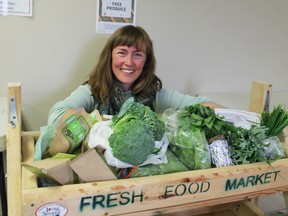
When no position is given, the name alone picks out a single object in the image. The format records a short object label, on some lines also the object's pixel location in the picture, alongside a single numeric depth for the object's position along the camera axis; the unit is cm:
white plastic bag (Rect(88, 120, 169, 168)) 78
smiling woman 139
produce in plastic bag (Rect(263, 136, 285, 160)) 94
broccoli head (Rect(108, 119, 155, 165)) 76
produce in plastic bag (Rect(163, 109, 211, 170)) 86
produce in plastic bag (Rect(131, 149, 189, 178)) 80
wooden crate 68
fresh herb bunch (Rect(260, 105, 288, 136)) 98
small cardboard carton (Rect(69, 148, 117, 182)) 73
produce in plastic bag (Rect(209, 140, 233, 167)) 88
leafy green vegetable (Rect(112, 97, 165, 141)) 85
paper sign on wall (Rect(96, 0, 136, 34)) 157
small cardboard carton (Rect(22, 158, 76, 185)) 70
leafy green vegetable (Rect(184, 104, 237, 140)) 90
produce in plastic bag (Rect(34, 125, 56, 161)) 83
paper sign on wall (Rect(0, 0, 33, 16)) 140
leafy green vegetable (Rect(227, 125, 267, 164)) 90
